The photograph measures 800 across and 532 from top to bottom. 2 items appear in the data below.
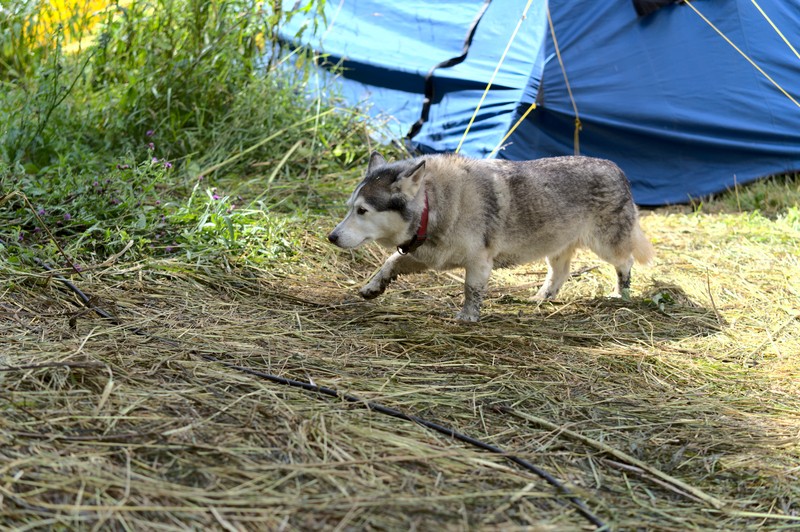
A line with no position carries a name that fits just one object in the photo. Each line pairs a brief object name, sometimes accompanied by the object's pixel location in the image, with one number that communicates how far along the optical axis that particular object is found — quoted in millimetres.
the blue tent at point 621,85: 6855
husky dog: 4188
